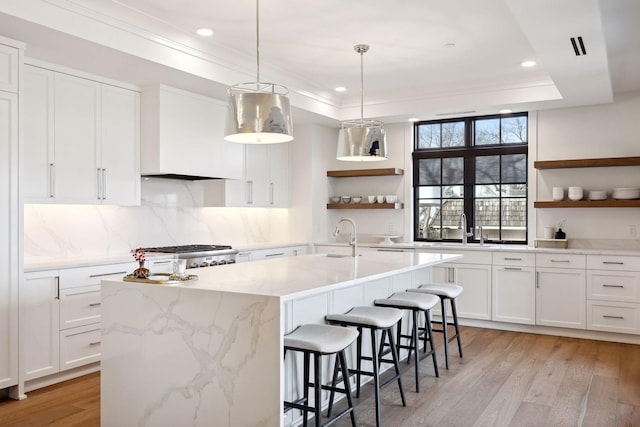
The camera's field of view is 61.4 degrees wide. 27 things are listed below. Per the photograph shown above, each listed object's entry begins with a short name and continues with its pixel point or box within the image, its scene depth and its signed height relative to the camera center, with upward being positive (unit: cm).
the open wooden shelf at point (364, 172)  677 +50
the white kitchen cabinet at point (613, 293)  515 -80
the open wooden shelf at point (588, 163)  542 +50
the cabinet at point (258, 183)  597 +32
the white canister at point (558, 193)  576 +18
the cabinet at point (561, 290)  538 -81
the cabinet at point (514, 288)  562 -82
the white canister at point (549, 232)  586 -23
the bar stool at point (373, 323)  319 -68
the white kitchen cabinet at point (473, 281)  585 -78
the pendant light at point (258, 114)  278 +50
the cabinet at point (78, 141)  405 +57
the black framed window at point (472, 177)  629 +41
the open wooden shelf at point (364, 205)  679 +7
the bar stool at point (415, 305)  381 -68
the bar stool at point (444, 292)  438 -66
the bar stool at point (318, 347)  268 -68
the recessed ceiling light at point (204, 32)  418 +141
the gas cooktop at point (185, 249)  501 -36
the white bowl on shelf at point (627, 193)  543 +18
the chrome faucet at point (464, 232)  631 -25
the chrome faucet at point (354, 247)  438 -30
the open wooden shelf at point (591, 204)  539 +7
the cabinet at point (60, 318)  376 -78
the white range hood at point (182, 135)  479 +71
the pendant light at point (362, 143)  412 +52
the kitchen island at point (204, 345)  244 -66
